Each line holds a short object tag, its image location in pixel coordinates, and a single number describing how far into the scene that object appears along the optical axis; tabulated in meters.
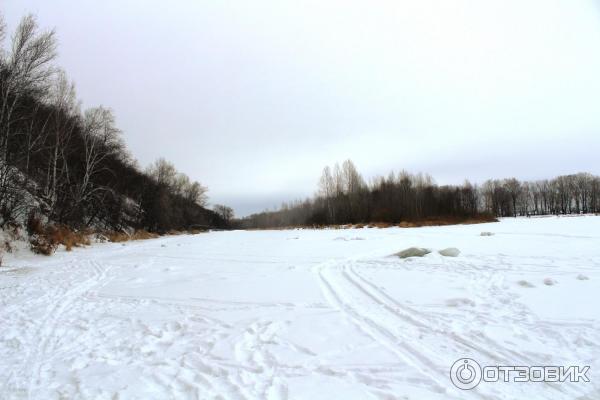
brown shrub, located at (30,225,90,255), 14.08
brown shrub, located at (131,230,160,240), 29.32
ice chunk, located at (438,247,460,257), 10.12
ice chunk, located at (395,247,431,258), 10.48
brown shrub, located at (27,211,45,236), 15.51
